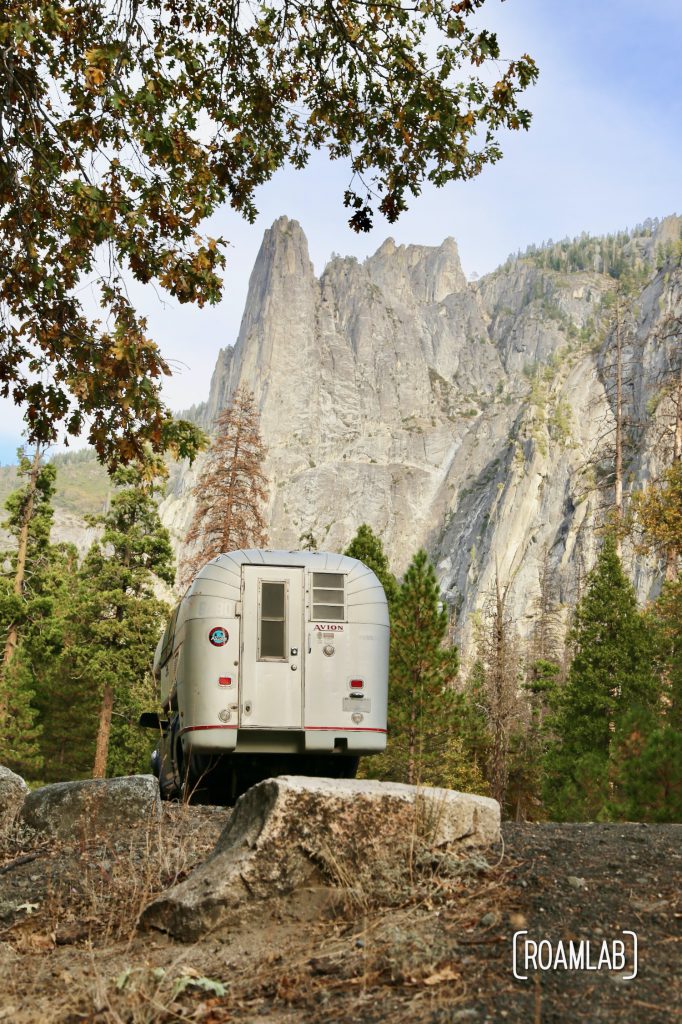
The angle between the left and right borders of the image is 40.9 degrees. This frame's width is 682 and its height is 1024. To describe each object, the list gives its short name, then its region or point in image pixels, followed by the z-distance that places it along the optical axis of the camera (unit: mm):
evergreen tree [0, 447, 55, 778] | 28875
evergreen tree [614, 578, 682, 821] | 11398
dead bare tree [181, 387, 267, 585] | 31453
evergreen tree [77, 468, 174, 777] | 29578
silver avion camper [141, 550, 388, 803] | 11039
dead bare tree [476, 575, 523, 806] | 23922
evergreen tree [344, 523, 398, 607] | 23656
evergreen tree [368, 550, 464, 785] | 21297
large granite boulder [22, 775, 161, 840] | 8039
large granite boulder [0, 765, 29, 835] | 8500
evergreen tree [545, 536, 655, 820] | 22406
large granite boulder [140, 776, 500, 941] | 4723
